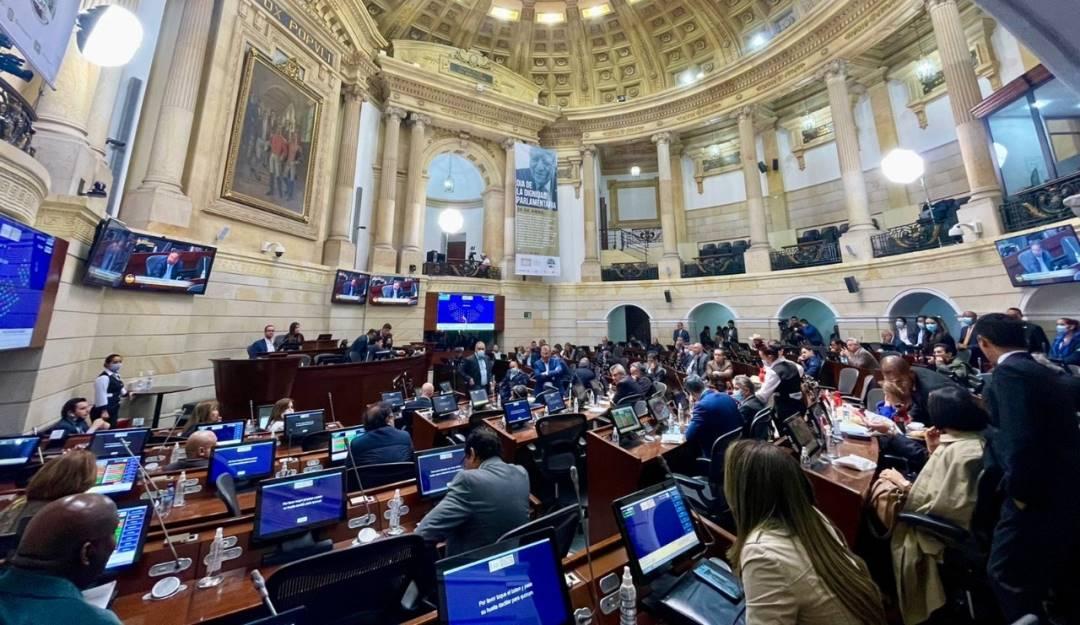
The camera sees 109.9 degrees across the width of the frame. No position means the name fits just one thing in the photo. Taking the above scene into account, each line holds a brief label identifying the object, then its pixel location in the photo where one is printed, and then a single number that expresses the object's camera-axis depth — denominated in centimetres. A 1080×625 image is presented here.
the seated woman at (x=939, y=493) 201
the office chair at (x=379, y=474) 309
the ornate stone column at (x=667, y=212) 1431
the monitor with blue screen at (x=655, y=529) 170
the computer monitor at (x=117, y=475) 253
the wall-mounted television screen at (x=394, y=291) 1177
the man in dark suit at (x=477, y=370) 847
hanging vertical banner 1447
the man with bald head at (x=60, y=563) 105
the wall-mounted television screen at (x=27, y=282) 350
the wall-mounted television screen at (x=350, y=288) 1067
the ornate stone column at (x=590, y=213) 1538
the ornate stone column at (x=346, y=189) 1107
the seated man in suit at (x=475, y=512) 217
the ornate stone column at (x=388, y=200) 1258
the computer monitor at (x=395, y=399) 567
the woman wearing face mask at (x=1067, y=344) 514
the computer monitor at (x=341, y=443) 341
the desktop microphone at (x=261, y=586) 122
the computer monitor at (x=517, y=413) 486
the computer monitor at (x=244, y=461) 290
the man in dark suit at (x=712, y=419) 357
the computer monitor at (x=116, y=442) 308
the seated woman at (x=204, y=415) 421
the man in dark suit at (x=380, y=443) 337
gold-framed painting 854
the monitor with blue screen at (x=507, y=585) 132
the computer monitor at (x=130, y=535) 180
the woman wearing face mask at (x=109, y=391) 485
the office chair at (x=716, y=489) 311
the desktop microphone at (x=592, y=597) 155
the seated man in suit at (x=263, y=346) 724
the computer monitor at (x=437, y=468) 271
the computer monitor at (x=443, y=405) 539
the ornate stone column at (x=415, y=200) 1326
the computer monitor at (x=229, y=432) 379
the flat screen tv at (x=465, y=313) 1319
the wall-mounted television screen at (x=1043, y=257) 618
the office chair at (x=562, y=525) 175
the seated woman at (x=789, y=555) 120
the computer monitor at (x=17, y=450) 282
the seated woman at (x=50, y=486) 177
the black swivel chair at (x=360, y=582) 147
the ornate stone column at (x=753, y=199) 1251
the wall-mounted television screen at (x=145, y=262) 496
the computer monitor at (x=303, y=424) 414
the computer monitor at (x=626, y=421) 396
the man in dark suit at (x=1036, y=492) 179
